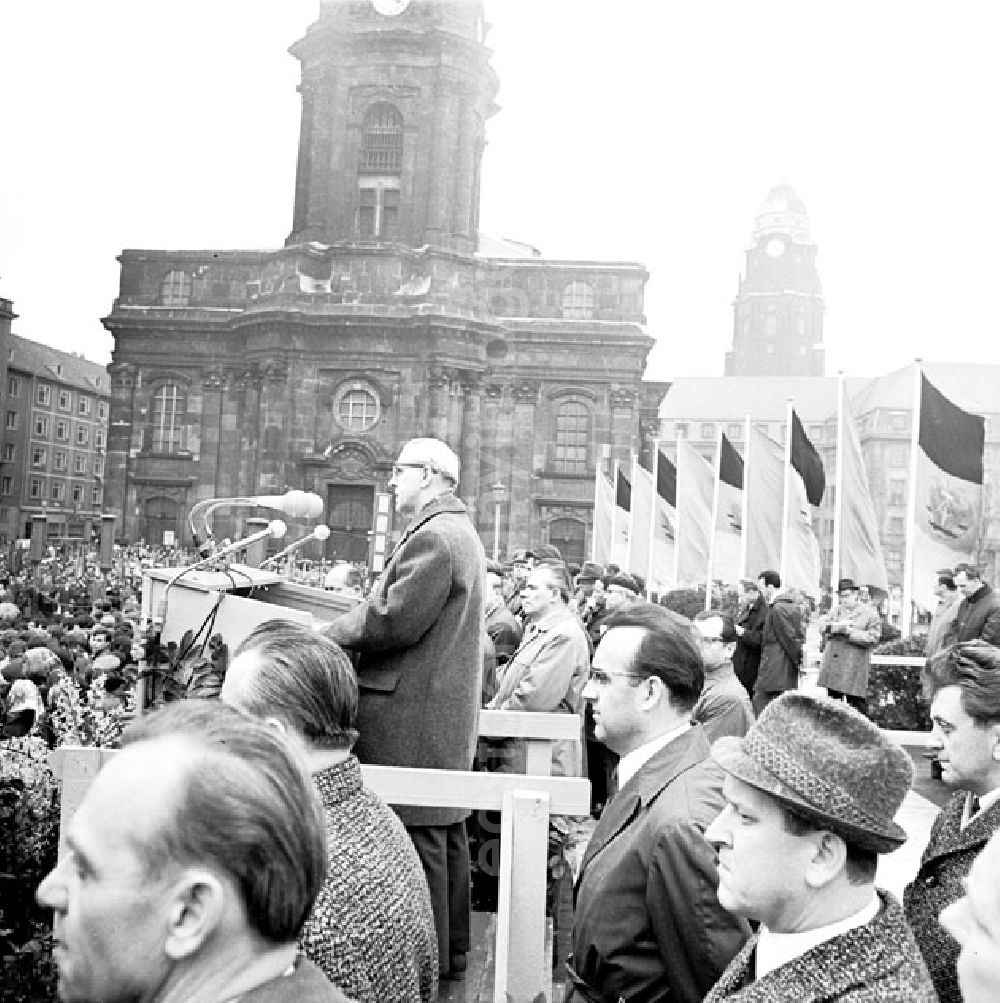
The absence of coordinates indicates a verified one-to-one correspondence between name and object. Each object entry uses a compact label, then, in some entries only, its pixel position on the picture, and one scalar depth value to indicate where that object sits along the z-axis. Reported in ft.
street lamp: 123.85
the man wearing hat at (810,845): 6.42
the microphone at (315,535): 17.59
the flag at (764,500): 54.60
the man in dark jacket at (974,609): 28.53
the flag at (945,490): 38.19
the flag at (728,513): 63.62
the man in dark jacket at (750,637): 38.17
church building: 124.16
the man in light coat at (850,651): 35.83
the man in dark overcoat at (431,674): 12.39
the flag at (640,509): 81.00
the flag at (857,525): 43.62
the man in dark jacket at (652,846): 8.47
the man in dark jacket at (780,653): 36.22
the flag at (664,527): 74.13
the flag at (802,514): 50.70
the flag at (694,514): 67.41
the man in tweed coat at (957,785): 9.36
